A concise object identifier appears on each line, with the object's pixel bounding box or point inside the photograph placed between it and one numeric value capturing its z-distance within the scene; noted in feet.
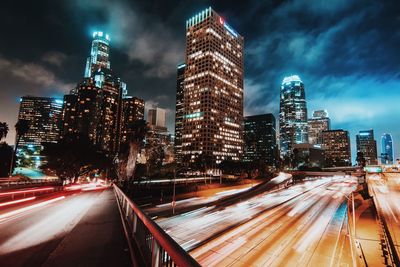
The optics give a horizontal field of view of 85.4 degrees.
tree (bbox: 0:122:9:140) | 232.26
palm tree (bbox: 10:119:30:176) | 243.40
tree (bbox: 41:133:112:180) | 192.34
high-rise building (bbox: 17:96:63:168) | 414.88
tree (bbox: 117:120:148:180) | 122.72
